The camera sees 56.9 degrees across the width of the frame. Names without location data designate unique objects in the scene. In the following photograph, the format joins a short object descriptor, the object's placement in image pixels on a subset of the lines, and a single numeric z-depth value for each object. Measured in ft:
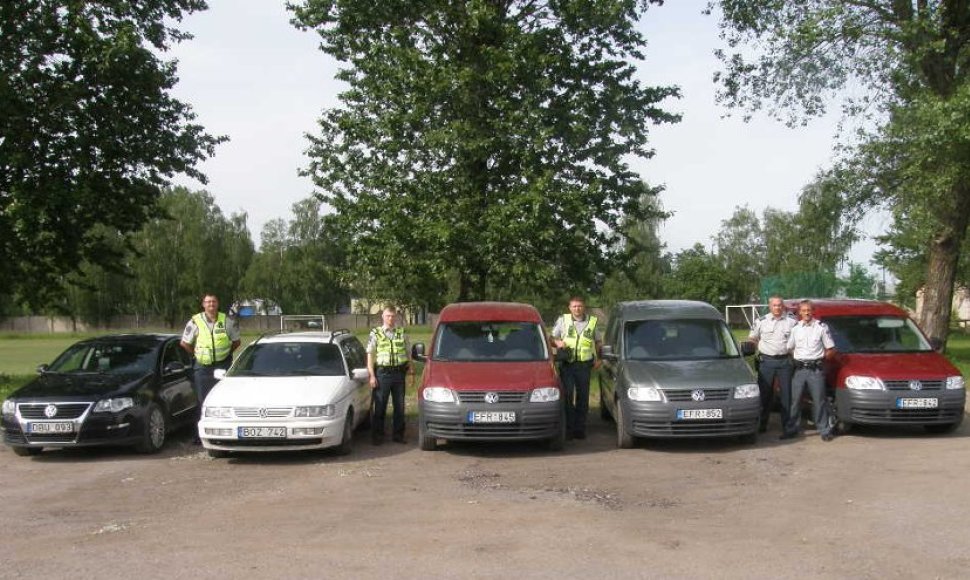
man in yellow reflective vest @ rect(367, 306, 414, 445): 39.01
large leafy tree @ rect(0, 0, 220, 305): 62.80
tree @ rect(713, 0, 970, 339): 62.80
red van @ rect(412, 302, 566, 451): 34.58
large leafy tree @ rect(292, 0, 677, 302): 65.57
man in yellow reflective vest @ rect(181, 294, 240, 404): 39.47
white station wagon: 33.78
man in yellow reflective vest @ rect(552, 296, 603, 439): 39.96
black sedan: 35.12
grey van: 35.17
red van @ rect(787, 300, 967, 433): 37.24
